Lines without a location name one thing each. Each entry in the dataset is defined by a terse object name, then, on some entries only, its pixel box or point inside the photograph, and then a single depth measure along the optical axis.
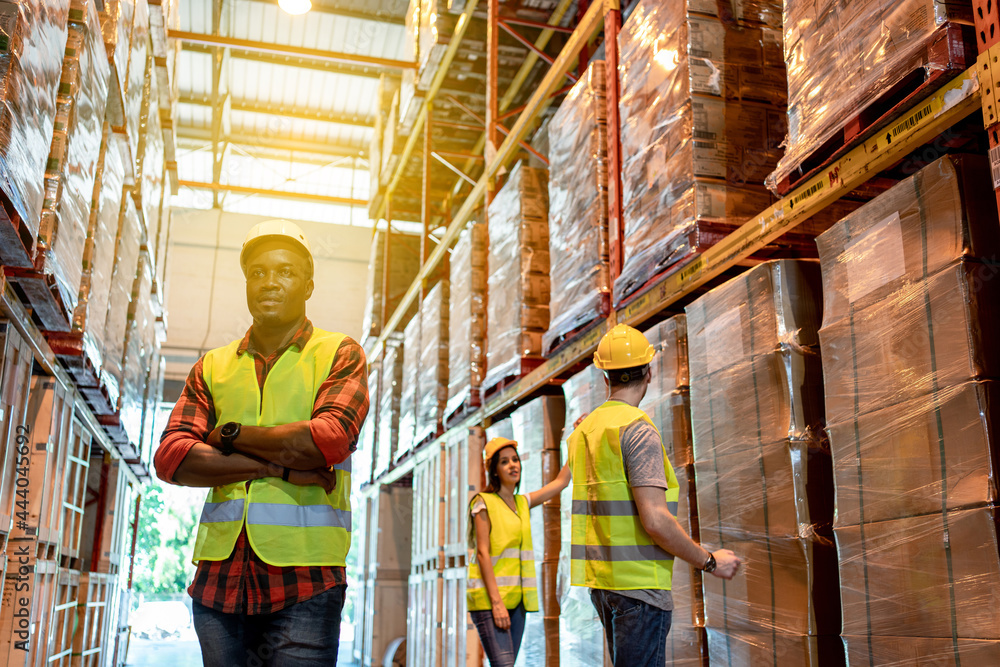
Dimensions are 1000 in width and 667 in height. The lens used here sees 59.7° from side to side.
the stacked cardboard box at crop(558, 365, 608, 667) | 4.50
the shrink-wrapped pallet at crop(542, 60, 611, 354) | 5.11
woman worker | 4.66
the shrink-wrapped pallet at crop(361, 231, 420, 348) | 13.32
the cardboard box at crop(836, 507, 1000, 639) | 2.21
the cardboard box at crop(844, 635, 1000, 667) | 2.19
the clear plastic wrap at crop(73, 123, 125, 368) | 5.46
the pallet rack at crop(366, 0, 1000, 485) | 2.49
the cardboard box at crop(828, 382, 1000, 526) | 2.26
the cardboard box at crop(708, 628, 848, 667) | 2.89
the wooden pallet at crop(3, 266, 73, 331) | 4.08
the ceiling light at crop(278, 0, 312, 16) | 10.36
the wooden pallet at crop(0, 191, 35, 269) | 3.36
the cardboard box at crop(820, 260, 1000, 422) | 2.33
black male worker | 1.92
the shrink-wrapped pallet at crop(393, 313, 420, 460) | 10.11
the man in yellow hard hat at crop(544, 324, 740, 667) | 2.82
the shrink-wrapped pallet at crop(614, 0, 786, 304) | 4.00
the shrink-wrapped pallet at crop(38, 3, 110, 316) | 4.32
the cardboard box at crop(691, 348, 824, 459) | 3.12
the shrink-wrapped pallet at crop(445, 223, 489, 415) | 7.70
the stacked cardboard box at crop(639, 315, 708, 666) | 3.63
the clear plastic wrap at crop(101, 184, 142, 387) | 6.86
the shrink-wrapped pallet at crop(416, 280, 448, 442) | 8.98
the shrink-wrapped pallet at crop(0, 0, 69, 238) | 3.19
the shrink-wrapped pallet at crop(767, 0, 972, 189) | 2.65
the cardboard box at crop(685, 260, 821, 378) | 3.22
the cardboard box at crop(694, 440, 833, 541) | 3.01
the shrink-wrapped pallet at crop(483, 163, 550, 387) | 6.40
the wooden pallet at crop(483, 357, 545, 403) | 6.41
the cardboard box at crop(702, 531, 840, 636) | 2.93
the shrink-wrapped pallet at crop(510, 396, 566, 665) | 5.36
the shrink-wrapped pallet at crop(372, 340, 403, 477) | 11.78
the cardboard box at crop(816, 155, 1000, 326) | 2.43
